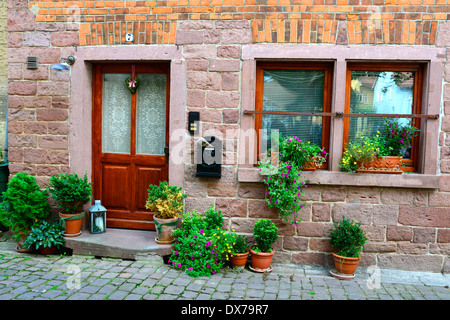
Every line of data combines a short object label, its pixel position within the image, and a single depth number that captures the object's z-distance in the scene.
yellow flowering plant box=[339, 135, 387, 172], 4.55
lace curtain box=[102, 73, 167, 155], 5.36
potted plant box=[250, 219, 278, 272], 4.48
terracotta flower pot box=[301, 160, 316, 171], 4.72
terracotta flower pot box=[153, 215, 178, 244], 4.74
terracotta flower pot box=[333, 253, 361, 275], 4.43
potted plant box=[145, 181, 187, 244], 4.72
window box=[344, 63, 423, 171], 4.82
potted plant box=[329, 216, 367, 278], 4.43
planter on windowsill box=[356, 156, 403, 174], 4.62
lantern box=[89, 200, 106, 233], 5.21
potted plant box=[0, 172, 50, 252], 4.84
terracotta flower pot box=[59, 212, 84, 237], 4.98
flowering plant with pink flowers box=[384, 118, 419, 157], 4.70
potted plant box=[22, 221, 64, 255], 4.85
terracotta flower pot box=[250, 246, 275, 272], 4.52
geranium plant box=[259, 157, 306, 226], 4.55
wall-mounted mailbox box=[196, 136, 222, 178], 4.87
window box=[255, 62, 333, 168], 4.93
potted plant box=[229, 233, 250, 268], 4.59
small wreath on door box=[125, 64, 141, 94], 5.30
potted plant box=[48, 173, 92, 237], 4.91
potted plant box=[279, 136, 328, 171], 4.65
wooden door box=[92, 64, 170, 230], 5.36
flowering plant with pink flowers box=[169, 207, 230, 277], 4.41
